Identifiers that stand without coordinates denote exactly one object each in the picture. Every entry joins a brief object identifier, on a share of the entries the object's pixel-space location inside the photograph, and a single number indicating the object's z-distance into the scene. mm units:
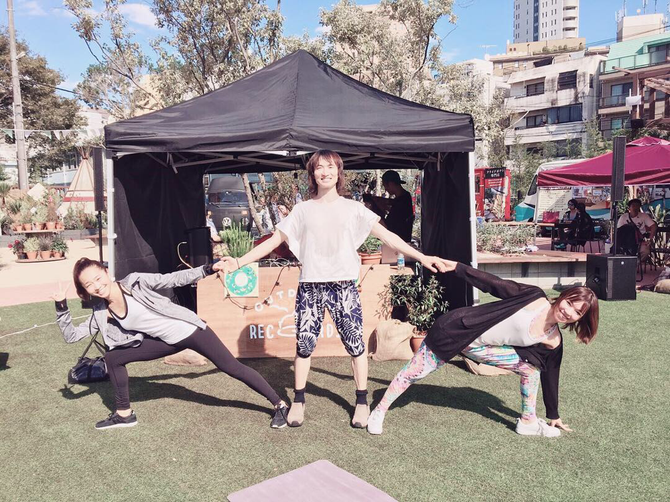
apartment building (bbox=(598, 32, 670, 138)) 41425
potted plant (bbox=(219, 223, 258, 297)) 5496
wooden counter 5551
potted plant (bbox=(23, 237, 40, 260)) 14648
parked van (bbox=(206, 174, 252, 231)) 19359
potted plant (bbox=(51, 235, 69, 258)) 15008
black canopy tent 4949
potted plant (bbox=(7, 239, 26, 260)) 14836
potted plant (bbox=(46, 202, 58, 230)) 15086
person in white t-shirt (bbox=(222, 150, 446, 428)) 3684
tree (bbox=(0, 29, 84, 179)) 28625
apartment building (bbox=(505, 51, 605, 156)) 44719
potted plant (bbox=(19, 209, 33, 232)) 14984
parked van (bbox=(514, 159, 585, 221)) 25266
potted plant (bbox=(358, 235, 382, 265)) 5762
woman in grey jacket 3773
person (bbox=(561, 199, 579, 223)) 16117
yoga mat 2855
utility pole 21250
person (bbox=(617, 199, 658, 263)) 10906
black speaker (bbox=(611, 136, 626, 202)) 8039
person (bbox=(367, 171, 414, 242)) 6852
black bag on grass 4914
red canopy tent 8945
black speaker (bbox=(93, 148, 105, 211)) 5746
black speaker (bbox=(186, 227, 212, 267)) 6293
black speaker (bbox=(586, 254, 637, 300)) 8258
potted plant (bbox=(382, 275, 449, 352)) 5629
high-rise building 152500
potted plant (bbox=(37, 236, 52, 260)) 14812
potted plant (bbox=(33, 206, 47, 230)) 15016
